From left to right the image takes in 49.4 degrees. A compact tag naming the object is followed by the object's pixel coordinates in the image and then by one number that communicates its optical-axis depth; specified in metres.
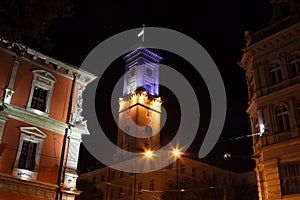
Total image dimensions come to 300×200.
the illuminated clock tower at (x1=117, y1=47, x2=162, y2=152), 65.88
